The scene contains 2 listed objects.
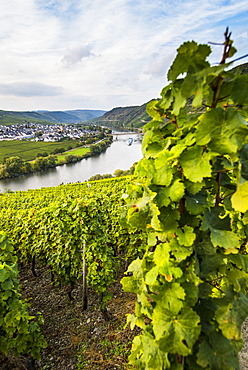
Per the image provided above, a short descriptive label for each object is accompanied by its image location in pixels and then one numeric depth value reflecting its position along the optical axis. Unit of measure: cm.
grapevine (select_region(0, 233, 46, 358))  350
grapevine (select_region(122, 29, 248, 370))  118
